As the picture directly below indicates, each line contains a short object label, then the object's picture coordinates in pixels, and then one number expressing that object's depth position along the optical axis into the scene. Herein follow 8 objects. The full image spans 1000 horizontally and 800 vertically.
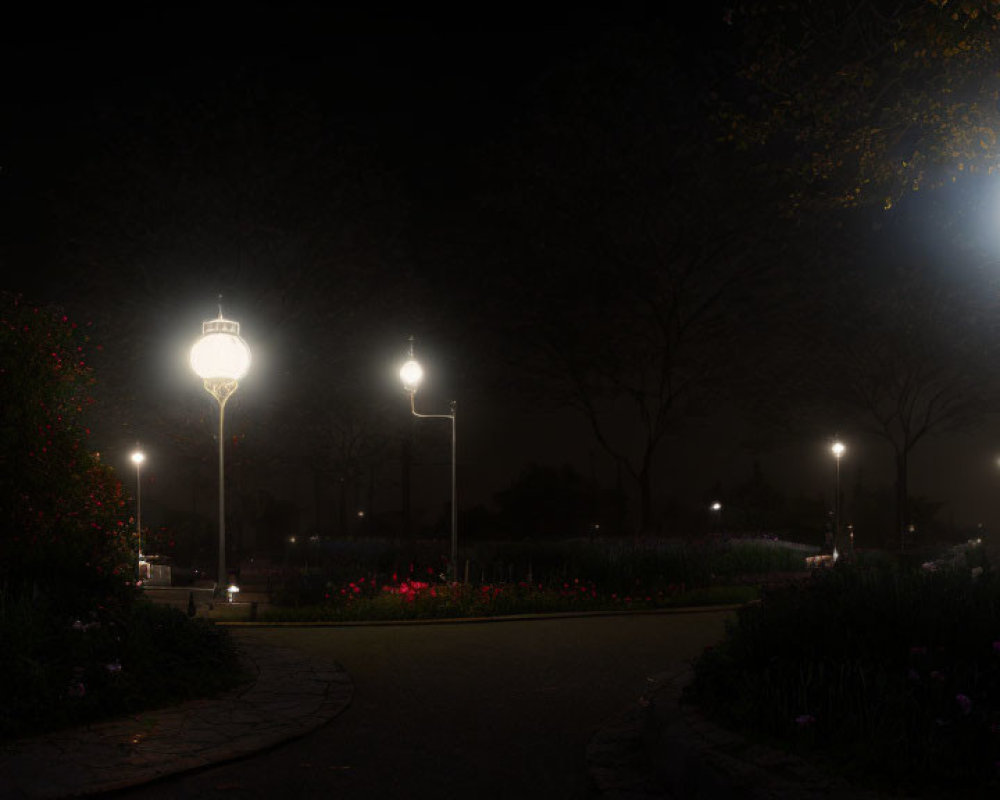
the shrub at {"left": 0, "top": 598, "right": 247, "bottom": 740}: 7.68
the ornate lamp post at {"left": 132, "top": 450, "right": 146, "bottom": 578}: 31.70
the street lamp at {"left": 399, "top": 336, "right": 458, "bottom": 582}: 18.14
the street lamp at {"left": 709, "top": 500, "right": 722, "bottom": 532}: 45.31
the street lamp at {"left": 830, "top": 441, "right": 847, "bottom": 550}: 36.12
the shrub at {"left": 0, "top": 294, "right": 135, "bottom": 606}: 10.96
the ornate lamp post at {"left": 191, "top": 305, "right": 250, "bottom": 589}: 15.07
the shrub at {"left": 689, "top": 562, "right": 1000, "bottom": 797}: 5.39
